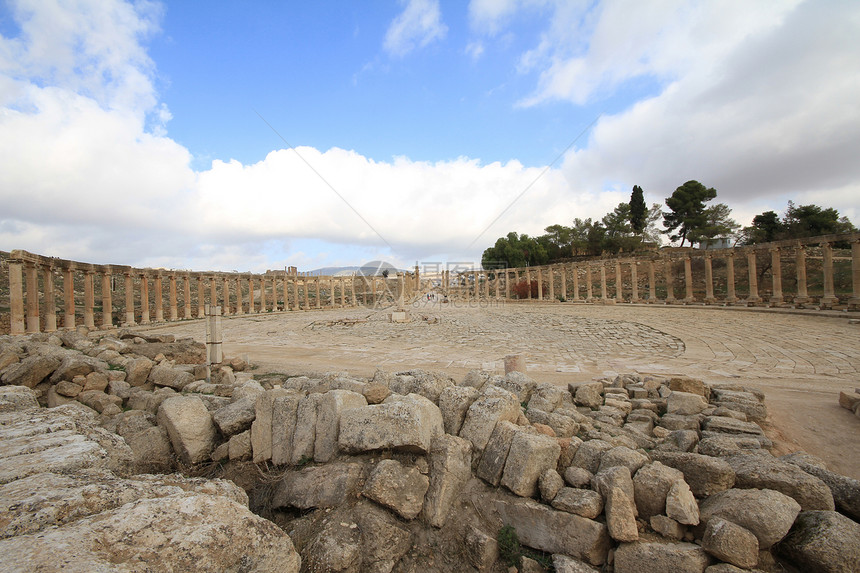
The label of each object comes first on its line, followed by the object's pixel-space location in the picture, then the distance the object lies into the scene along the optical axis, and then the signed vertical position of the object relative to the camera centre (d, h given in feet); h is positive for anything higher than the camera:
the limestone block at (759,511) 8.92 -5.57
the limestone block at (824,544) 8.49 -6.01
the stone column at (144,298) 79.09 -0.32
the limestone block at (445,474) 10.94 -5.56
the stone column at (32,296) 54.49 +0.52
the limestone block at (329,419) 12.60 -4.29
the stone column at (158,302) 83.41 -1.30
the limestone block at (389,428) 11.84 -4.32
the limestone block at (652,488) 10.00 -5.36
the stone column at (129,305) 74.36 -1.56
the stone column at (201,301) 93.74 -1.49
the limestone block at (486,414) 12.98 -4.47
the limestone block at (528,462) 11.21 -5.21
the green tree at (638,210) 167.84 +31.14
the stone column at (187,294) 88.96 +0.27
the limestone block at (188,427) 13.28 -4.61
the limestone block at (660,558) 8.78 -6.39
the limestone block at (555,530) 9.77 -6.46
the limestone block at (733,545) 8.64 -5.94
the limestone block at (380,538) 9.64 -6.43
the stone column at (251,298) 107.24 -1.44
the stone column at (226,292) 103.20 +0.54
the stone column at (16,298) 51.42 +0.28
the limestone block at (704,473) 10.55 -5.34
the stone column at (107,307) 68.95 -1.67
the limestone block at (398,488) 10.71 -5.58
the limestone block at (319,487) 11.01 -5.69
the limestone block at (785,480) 9.84 -5.37
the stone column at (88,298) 66.18 +0.01
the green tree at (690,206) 155.63 +30.49
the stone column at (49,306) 58.13 -1.05
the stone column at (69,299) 60.39 -0.06
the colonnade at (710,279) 68.33 +0.65
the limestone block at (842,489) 10.08 -5.65
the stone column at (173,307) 85.78 -2.51
